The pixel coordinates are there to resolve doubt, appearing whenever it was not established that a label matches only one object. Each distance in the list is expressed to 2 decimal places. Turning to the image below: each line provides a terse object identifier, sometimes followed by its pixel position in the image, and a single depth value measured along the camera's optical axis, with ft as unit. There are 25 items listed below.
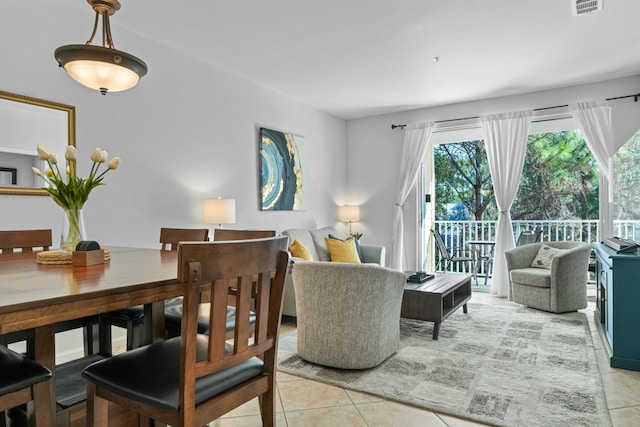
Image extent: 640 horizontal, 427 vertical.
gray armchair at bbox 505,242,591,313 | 14.14
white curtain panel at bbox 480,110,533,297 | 17.95
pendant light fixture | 6.18
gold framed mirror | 9.22
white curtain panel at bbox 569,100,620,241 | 16.10
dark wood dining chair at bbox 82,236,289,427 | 3.76
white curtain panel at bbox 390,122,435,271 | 20.45
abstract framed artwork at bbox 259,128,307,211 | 16.74
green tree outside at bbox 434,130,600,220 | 26.32
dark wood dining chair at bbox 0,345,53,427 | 3.93
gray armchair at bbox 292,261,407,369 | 9.00
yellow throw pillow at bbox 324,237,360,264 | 16.94
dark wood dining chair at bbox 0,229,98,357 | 5.39
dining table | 3.37
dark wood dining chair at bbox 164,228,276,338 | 6.14
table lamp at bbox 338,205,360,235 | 21.22
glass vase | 6.10
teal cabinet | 9.23
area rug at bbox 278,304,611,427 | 7.45
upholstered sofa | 13.52
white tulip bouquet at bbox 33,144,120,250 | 5.86
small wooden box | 5.51
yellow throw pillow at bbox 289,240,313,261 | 14.44
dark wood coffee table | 11.43
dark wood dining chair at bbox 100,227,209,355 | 6.37
